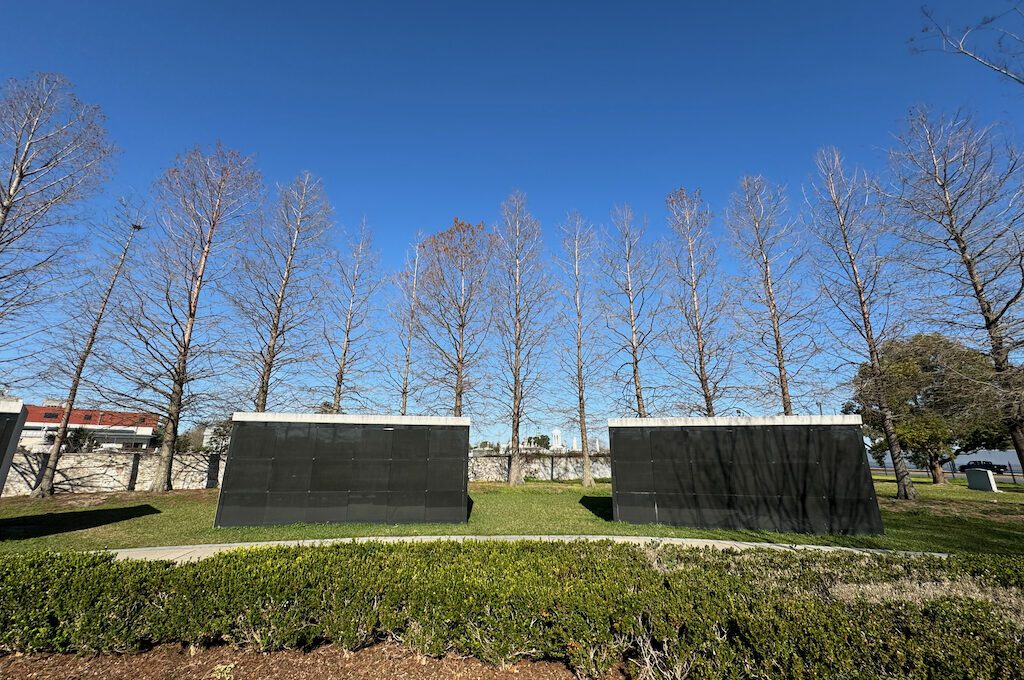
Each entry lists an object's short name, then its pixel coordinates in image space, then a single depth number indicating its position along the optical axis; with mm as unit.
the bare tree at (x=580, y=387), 20547
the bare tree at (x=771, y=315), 15859
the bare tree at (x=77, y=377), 15117
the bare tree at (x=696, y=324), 16969
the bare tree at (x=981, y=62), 4711
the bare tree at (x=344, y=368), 19203
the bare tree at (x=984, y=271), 8093
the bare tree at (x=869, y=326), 14461
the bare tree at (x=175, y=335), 15750
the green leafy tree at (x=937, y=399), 9242
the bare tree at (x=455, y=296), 20016
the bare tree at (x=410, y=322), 20766
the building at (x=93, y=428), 17664
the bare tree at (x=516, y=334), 20656
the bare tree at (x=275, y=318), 17234
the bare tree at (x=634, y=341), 18688
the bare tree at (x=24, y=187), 10742
